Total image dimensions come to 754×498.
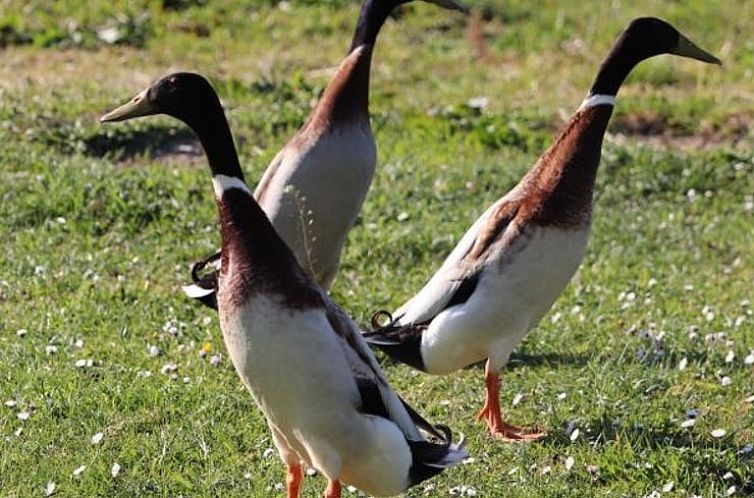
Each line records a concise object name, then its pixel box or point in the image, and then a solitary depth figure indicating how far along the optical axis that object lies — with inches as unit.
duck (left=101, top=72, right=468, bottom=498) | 338.3
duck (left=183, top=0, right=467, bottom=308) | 502.6
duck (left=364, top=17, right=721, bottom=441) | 427.2
